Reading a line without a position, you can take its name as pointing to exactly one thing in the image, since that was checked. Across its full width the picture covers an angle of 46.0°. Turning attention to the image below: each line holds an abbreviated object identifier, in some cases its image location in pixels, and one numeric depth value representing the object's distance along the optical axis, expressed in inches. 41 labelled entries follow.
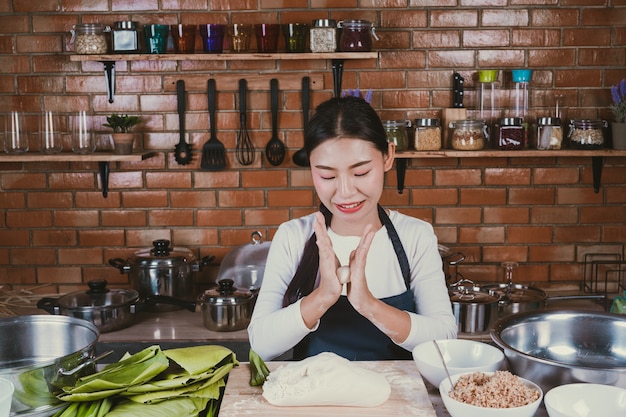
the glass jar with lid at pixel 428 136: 121.6
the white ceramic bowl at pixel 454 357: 63.0
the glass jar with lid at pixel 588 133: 121.7
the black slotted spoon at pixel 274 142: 126.6
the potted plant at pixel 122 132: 122.1
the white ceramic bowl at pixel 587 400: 56.3
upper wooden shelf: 118.0
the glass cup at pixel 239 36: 120.2
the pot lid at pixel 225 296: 112.0
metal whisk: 127.4
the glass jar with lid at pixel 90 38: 120.0
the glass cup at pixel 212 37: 120.2
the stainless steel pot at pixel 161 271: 120.0
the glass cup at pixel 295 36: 120.5
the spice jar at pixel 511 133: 121.6
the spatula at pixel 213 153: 128.6
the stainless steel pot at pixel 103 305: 110.5
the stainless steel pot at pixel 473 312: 108.9
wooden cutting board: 58.6
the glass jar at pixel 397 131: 121.8
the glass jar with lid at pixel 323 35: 118.8
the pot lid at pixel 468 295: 109.7
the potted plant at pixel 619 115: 121.6
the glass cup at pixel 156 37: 120.5
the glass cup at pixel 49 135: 125.7
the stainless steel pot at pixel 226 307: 112.0
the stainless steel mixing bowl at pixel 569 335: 70.9
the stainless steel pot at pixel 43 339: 68.5
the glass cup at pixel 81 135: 124.0
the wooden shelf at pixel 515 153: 120.8
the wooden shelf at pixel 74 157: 121.0
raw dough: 58.7
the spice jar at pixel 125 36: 120.5
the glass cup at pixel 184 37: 121.3
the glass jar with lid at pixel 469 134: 121.2
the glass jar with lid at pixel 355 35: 118.3
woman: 74.7
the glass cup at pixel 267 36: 120.3
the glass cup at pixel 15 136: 125.6
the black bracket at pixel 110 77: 125.5
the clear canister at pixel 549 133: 121.8
